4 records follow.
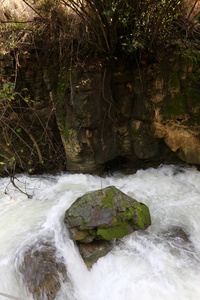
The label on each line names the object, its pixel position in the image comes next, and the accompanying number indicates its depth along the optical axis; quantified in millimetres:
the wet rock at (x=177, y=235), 2965
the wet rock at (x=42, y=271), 2414
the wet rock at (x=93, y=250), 2766
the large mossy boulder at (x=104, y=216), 2879
